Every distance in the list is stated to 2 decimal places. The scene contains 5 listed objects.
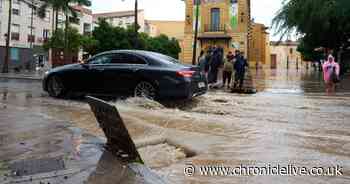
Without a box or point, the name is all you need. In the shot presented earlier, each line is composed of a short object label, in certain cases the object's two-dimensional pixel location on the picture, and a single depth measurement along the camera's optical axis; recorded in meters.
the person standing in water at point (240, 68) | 17.79
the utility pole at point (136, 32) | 29.48
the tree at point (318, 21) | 30.22
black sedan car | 11.27
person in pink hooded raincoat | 16.75
